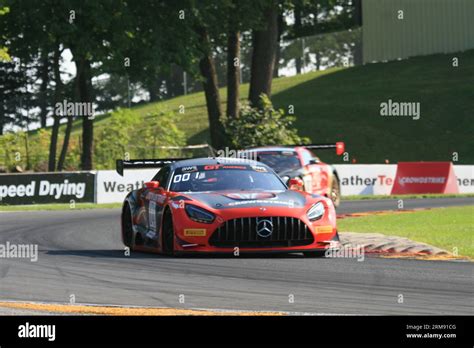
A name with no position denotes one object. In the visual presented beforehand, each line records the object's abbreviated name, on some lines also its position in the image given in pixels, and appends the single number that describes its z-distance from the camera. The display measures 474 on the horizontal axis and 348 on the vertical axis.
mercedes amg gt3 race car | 14.85
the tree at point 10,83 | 62.02
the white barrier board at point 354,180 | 33.31
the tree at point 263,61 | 46.78
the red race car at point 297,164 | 26.23
